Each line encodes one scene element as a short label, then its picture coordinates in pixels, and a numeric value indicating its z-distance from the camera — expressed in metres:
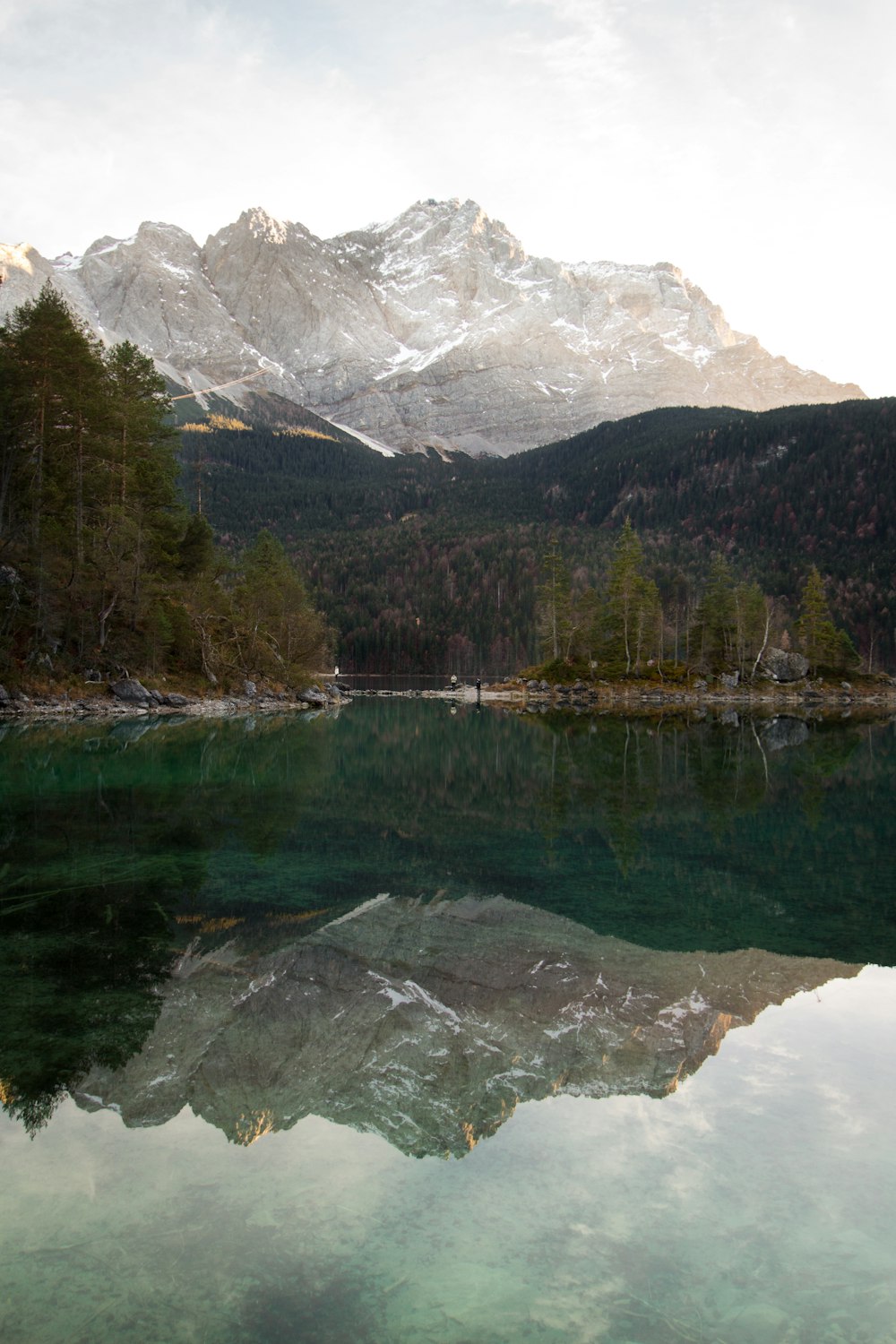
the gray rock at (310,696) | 69.31
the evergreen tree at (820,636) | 92.00
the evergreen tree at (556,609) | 91.44
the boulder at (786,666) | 93.75
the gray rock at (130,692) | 49.56
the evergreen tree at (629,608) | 85.88
